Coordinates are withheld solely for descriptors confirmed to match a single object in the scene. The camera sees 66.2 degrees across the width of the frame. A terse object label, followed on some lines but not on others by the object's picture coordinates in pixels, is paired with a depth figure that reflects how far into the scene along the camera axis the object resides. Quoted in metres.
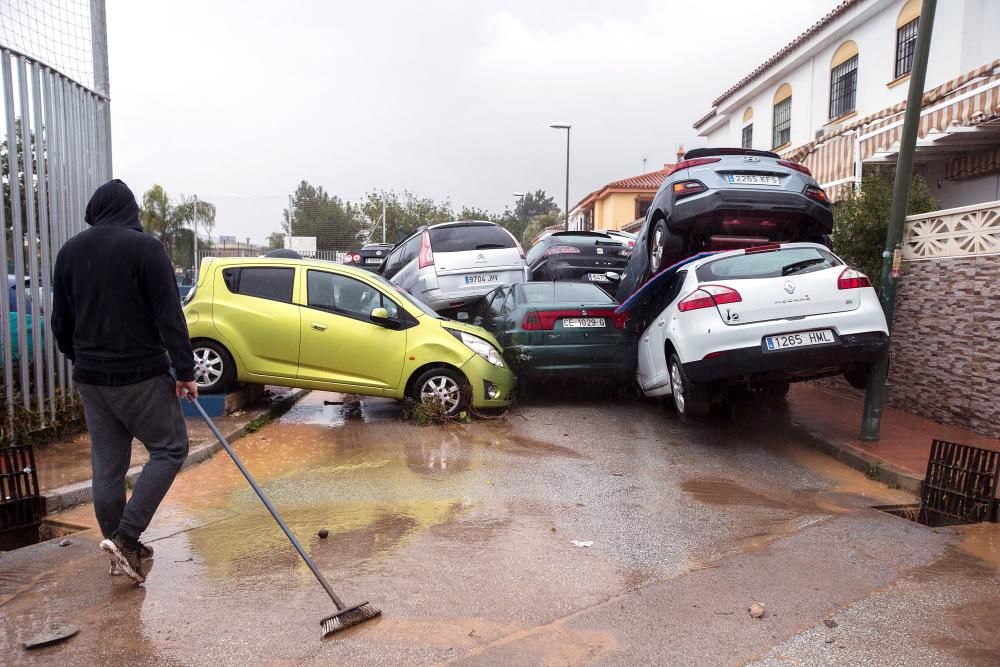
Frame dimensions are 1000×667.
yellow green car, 8.16
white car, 6.62
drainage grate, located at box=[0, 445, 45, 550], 4.80
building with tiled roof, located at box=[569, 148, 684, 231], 39.31
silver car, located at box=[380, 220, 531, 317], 11.61
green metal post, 7.20
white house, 11.34
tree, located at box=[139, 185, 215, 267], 25.56
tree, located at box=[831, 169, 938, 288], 9.41
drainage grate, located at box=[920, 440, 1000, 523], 5.43
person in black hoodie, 3.90
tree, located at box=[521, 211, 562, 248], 75.00
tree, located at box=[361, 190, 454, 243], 46.06
